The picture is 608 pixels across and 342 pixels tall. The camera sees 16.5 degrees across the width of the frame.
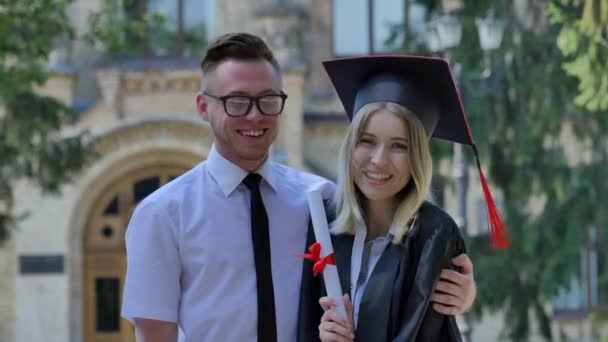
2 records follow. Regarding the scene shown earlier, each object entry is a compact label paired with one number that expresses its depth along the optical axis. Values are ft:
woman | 21.44
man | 21.92
